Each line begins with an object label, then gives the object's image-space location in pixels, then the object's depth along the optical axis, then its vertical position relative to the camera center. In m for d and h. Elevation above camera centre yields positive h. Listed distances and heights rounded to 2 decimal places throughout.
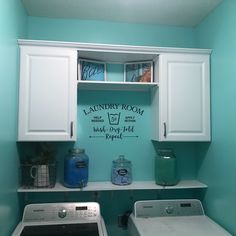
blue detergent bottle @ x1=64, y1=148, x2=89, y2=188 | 2.01 -0.38
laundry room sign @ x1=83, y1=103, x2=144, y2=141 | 2.30 +0.03
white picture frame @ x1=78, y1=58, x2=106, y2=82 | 2.16 +0.46
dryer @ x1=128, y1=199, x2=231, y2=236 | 1.80 -0.75
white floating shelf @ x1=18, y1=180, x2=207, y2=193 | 1.99 -0.52
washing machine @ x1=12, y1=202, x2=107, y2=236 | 1.77 -0.73
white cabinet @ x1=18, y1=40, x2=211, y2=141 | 1.94 +0.30
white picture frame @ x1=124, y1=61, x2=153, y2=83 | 2.26 +0.46
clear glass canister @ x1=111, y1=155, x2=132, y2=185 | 2.14 -0.41
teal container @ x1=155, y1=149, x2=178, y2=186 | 2.16 -0.40
